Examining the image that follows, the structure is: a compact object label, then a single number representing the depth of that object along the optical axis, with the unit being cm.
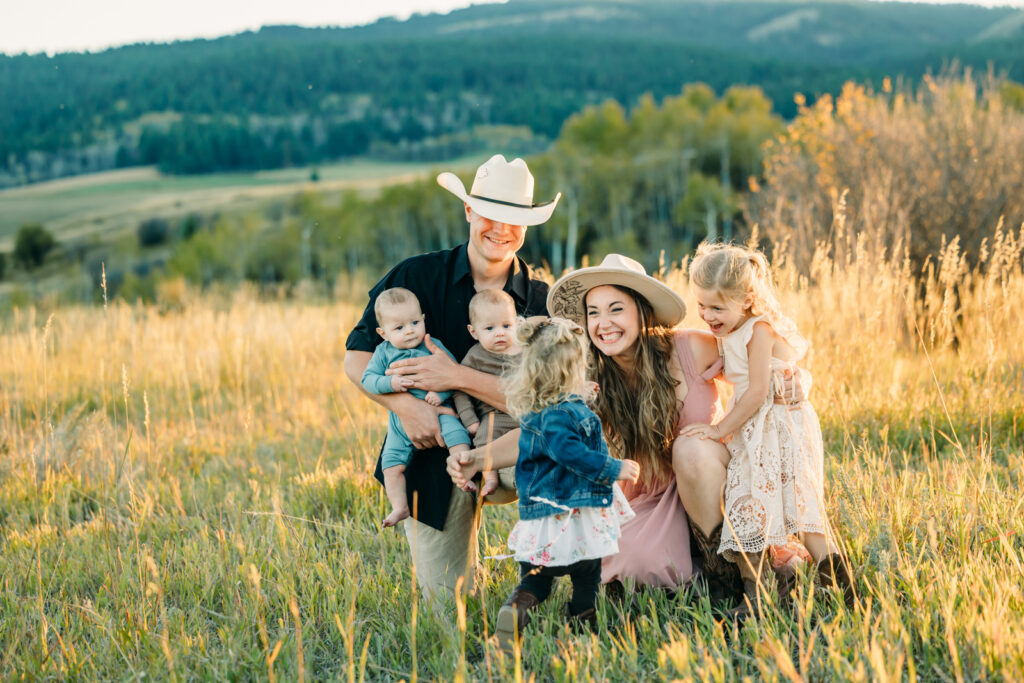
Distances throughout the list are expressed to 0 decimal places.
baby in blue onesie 309
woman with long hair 289
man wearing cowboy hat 310
